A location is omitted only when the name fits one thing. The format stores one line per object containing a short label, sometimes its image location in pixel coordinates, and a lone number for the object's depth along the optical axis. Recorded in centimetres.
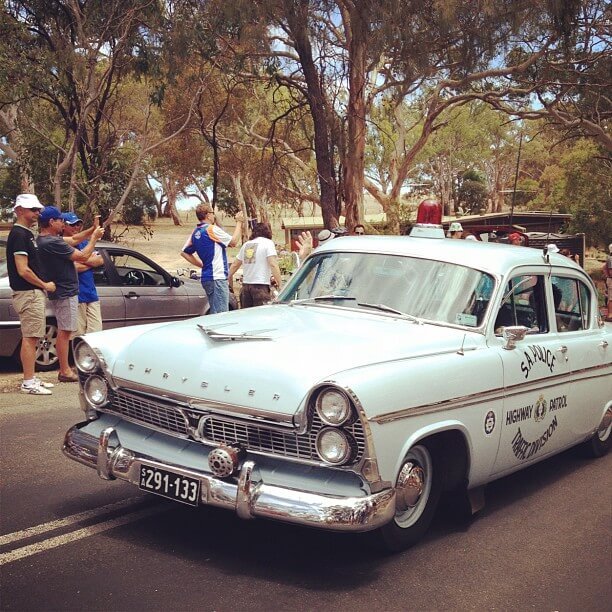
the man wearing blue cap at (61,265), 860
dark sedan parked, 951
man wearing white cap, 812
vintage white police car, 402
